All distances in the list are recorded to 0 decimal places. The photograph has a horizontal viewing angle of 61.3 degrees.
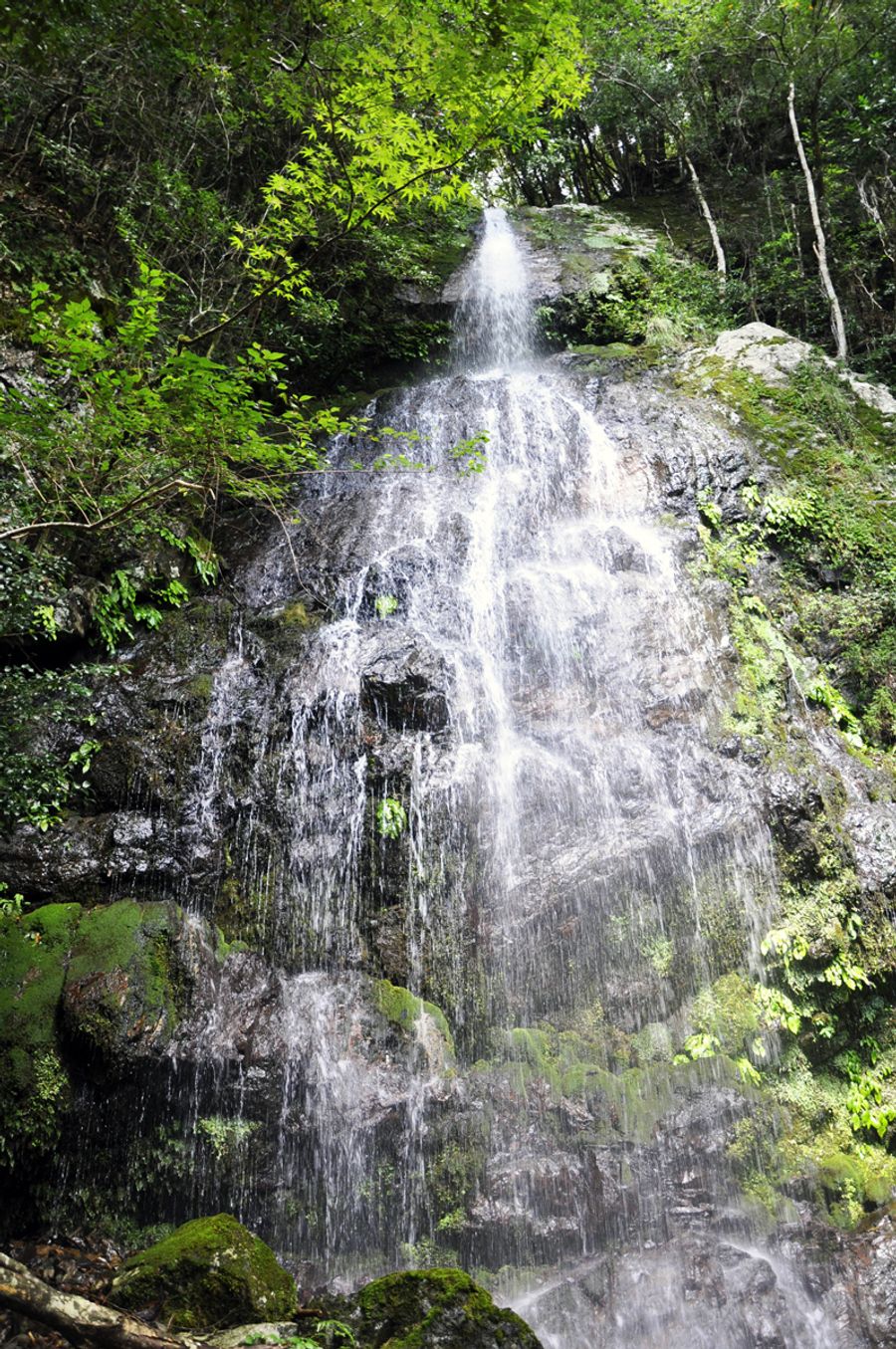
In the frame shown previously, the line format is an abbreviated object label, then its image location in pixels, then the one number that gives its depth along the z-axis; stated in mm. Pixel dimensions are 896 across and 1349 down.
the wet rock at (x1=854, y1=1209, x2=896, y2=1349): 4844
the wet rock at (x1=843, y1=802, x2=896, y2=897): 6266
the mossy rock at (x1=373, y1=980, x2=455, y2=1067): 5938
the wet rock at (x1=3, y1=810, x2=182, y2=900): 6277
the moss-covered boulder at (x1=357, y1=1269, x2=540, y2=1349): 3863
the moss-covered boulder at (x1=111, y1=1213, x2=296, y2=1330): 3900
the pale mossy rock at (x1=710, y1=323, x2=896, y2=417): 10688
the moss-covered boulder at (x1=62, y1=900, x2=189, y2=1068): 5266
